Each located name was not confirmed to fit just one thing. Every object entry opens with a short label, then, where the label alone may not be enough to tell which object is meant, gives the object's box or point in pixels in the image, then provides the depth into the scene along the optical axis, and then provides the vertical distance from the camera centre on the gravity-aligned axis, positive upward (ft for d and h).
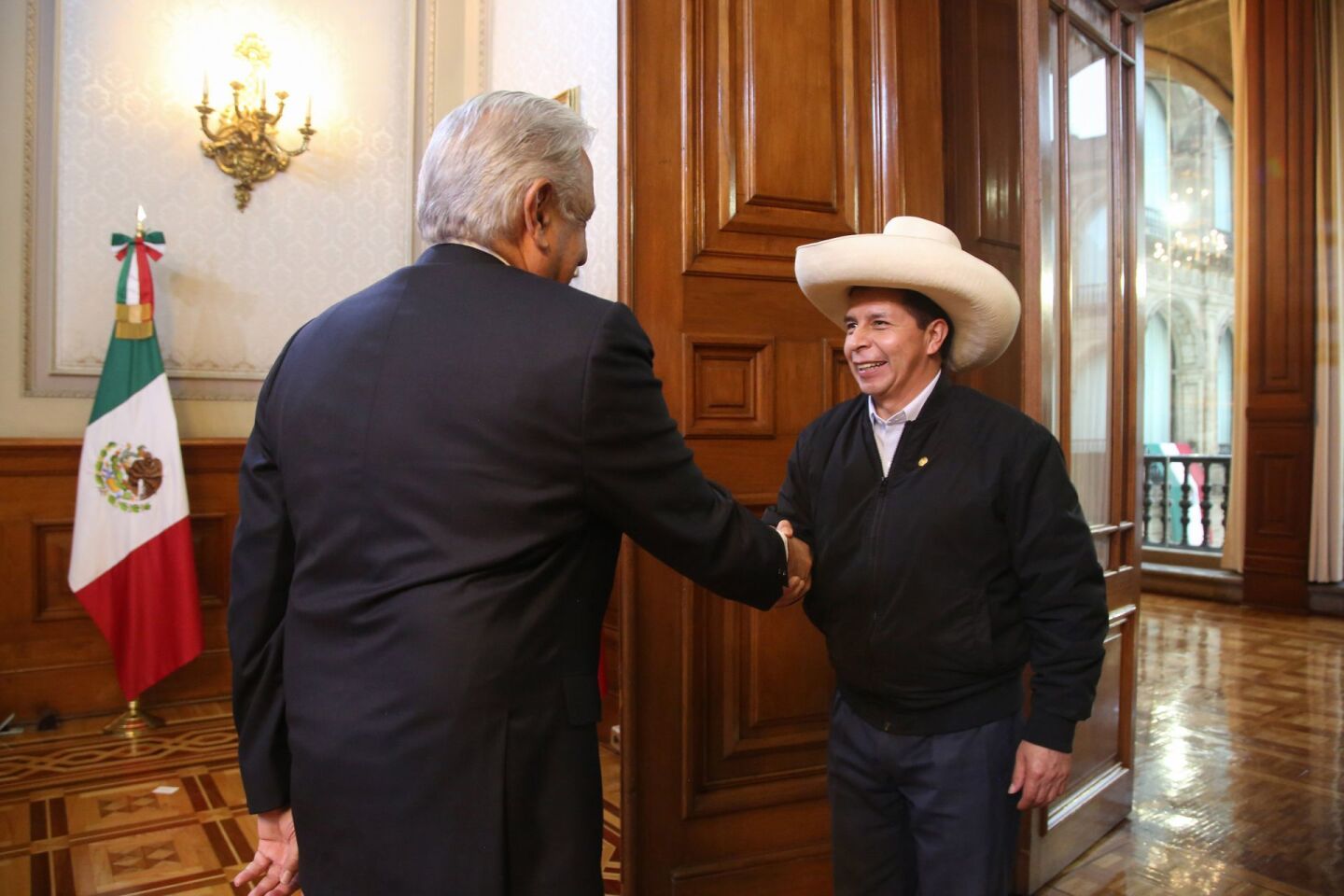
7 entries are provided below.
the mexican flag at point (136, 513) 11.66 -0.76
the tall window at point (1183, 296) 26.63 +5.43
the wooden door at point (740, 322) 6.14 +0.89
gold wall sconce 13.09 +4.46
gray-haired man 3.14 -0.26
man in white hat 4.58 -0.70
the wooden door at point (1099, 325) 7.95 +1.17
